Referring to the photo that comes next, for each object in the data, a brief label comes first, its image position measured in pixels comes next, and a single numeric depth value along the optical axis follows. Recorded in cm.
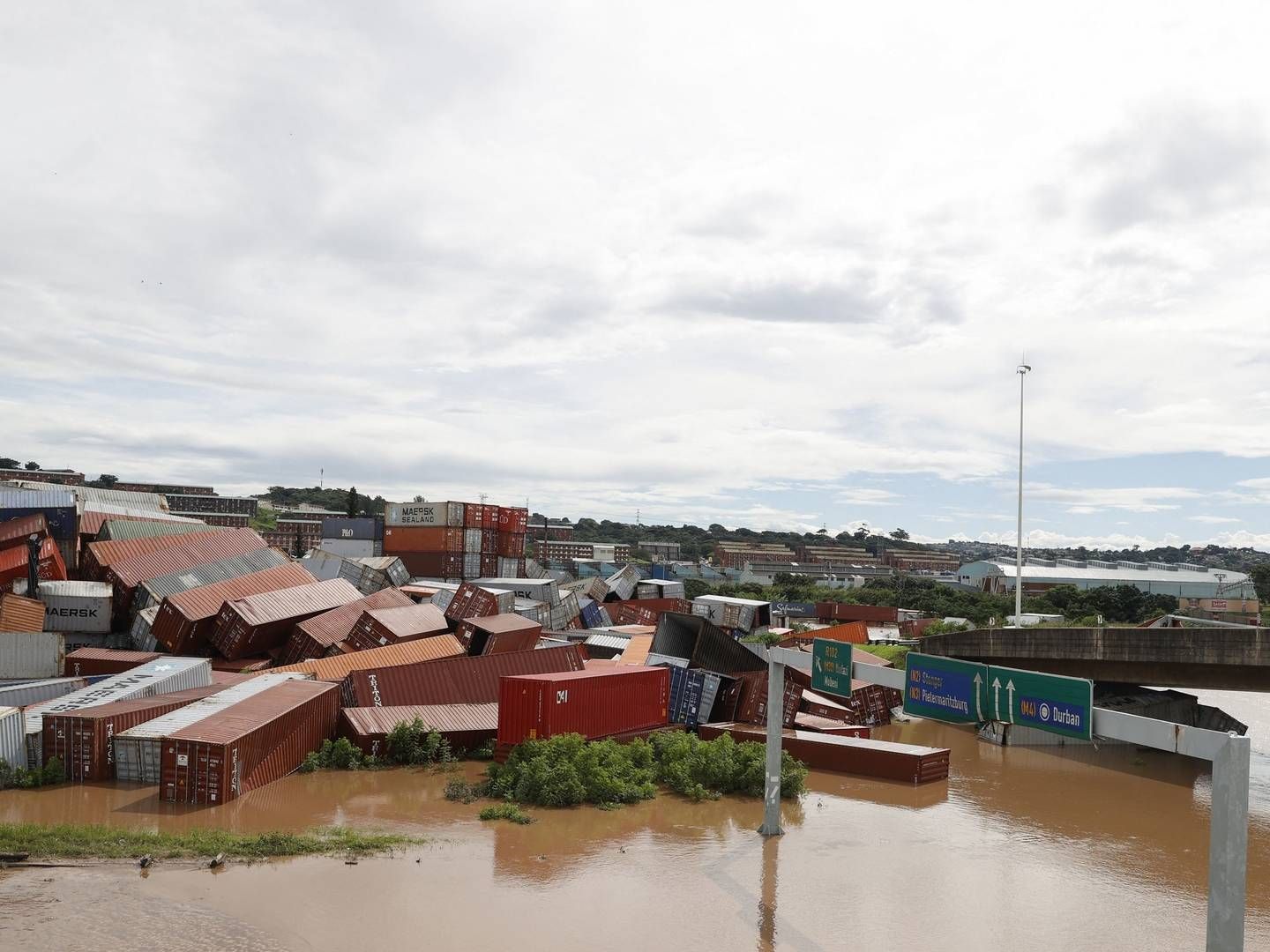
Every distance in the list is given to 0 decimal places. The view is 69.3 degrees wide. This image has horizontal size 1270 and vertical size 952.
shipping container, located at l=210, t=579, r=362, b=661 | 3859
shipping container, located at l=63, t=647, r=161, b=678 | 3622
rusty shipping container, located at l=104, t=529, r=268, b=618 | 4275
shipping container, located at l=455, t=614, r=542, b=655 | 3928
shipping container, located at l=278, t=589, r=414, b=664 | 3869
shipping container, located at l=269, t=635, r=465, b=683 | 3503
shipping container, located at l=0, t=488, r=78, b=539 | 4650
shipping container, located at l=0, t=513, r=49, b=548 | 4203
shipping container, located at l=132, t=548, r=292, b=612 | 4184
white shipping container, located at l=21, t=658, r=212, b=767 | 2653
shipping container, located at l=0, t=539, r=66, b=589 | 4016
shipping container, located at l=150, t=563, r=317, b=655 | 3872
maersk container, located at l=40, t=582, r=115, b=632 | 4066
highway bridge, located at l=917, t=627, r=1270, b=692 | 3212
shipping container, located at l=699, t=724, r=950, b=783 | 3152
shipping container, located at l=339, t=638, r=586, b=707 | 3194
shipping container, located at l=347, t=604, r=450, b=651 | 3875
